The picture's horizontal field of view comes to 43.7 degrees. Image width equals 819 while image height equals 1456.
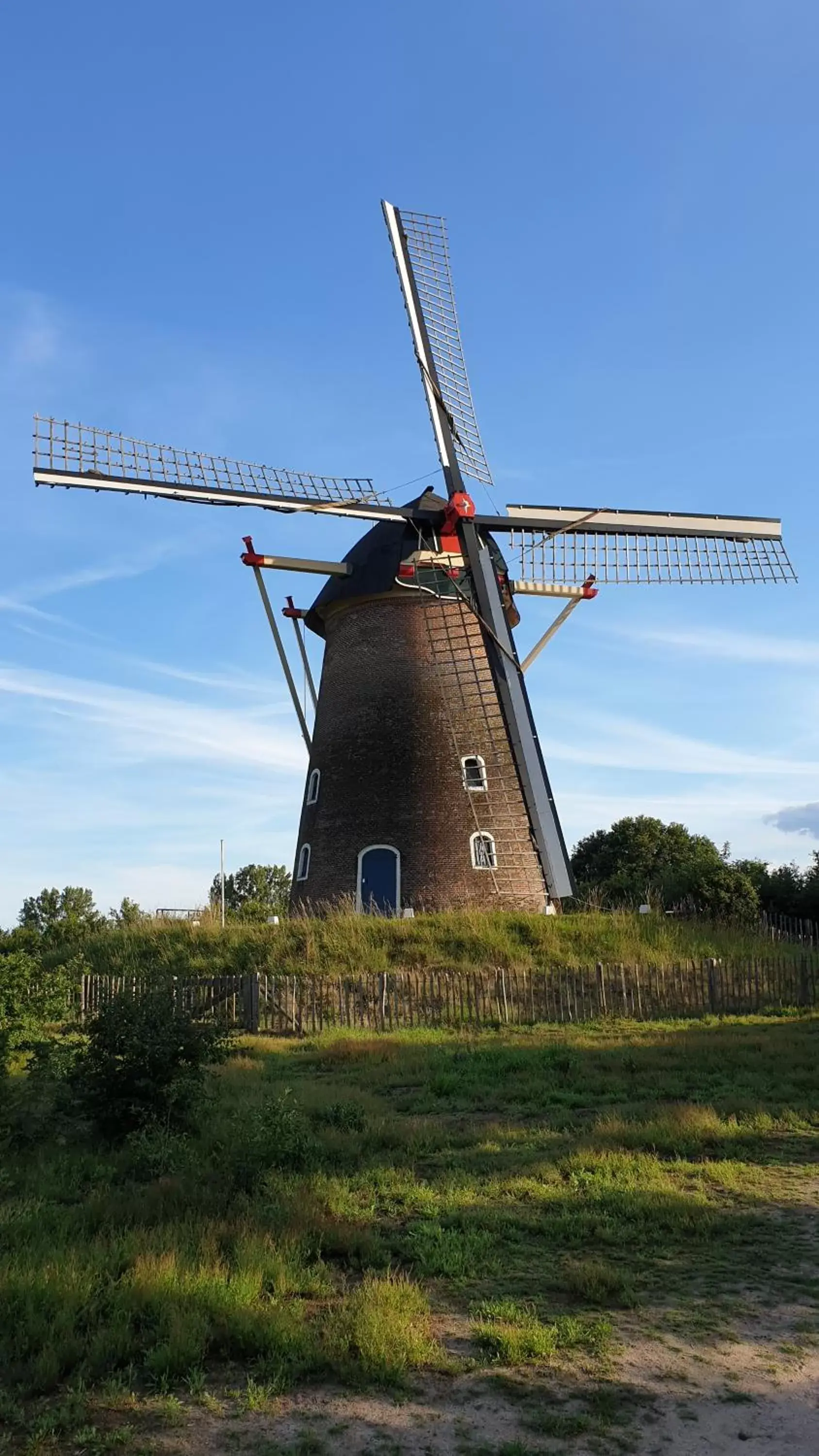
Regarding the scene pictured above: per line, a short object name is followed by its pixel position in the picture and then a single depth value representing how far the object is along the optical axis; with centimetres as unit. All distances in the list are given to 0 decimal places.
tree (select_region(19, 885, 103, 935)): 7512
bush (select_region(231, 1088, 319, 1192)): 747
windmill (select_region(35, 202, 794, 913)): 2322
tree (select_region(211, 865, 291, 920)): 7656
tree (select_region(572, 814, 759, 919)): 3288
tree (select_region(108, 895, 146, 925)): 2713
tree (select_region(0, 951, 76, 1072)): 1118
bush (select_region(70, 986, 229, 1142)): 898
